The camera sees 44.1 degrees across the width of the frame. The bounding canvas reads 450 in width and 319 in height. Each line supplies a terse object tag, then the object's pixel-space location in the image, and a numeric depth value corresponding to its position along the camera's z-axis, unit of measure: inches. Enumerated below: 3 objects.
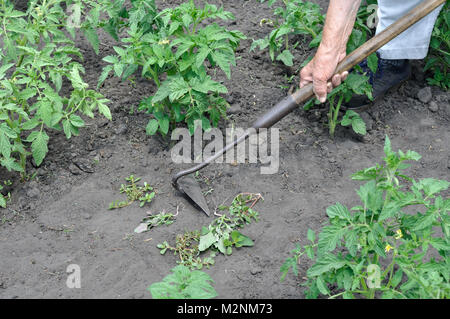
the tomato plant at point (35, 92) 109.8
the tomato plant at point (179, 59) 112.7
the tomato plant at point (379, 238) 79.2
